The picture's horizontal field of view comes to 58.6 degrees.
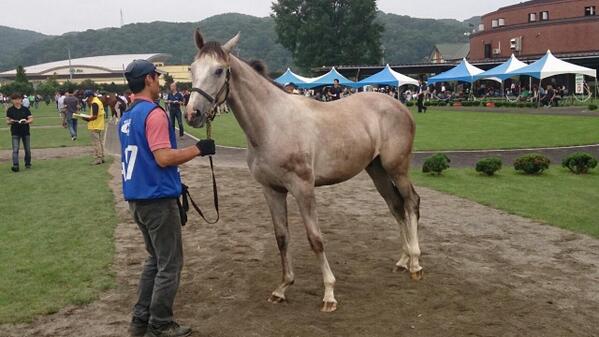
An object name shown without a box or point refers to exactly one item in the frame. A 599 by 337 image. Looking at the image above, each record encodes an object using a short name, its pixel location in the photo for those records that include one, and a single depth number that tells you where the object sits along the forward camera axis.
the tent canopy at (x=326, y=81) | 44.19
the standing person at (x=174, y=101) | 20.12
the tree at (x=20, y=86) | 76.44
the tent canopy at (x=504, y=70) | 38.03
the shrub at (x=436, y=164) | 13.15
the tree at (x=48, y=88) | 84.25
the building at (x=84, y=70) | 124.00
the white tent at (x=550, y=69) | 34.62
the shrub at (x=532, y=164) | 13.12
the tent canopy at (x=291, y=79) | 46.12
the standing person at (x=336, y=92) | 29.62
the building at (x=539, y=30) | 66.25
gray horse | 4.80
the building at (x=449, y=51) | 101.04
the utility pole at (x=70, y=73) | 119.38
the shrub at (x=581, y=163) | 13.15
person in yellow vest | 15.66
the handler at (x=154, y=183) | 4.41
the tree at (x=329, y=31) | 78.38
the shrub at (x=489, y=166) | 13.10
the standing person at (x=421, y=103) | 37.53
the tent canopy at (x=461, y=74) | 40.50
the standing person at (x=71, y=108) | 23.69
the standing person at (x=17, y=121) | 15.35
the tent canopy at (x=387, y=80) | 41.22
